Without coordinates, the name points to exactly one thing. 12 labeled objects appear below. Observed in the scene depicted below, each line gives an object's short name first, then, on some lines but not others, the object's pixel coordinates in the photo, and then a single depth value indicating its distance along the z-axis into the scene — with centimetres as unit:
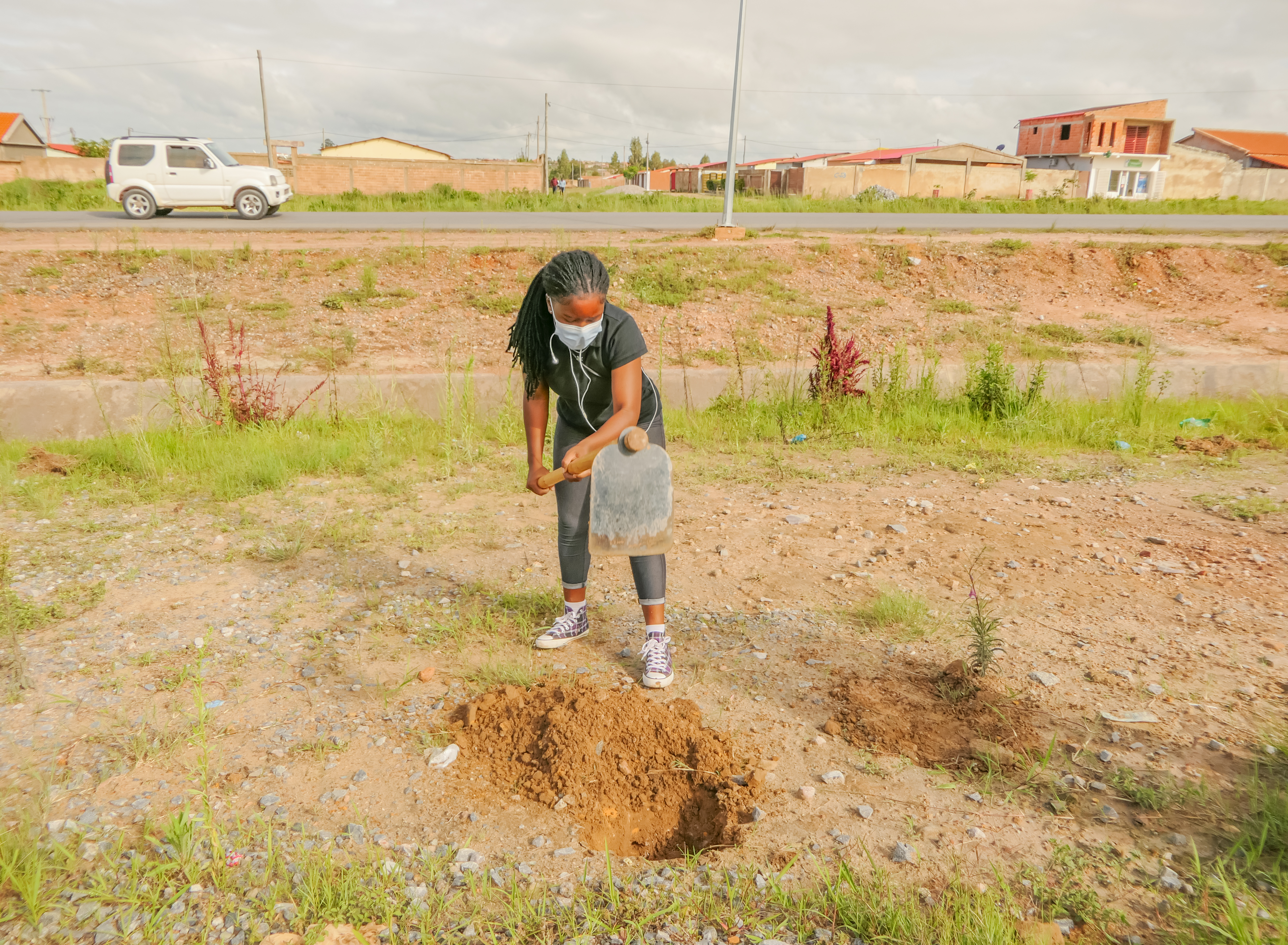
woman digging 244
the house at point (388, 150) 4856
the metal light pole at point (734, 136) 1076
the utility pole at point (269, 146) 3002
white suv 1355
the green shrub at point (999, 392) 588
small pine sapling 262
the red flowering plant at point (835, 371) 588
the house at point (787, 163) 4172
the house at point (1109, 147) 3997
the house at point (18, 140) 4412
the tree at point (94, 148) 3422
